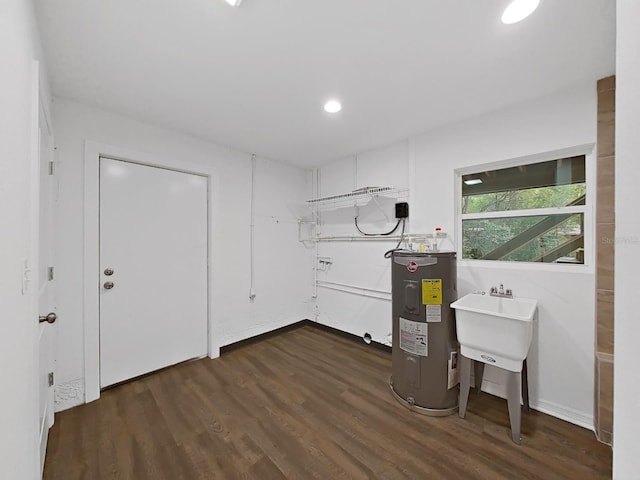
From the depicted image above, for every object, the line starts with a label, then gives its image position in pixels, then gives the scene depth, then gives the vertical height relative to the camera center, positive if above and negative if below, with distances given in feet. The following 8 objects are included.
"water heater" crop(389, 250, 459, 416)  6.37 -2.42
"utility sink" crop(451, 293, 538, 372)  5.37 -2.07
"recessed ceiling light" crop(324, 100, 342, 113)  6.75 +3.58
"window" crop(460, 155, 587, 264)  6.42 +0.75
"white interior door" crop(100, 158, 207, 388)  7.34 -0.96
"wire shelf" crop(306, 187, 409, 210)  9.27 +1.68
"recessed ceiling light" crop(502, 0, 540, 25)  3.92 +3.61
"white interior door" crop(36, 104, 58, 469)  5.16 -0.85
